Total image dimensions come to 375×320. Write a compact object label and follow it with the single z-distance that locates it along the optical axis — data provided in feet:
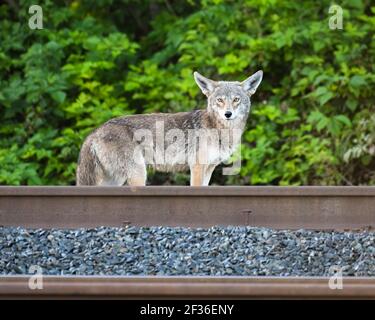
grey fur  53.88
